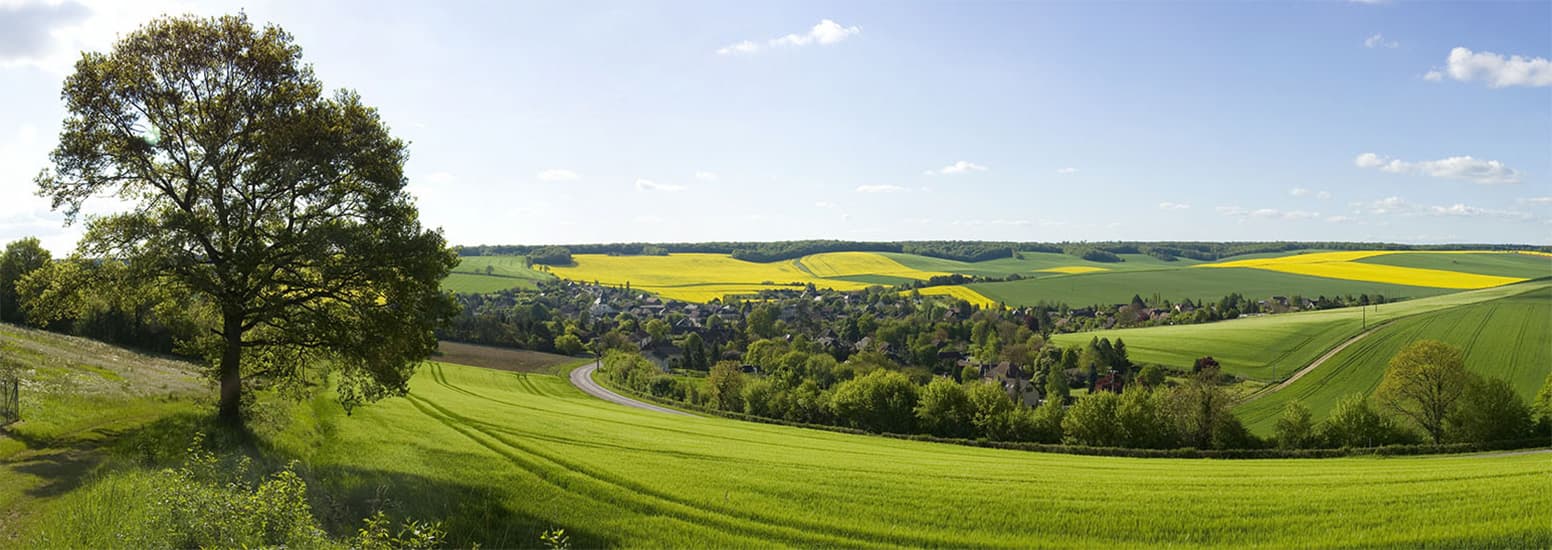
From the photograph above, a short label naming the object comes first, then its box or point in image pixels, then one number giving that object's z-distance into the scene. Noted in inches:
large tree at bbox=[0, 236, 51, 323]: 2141.2
